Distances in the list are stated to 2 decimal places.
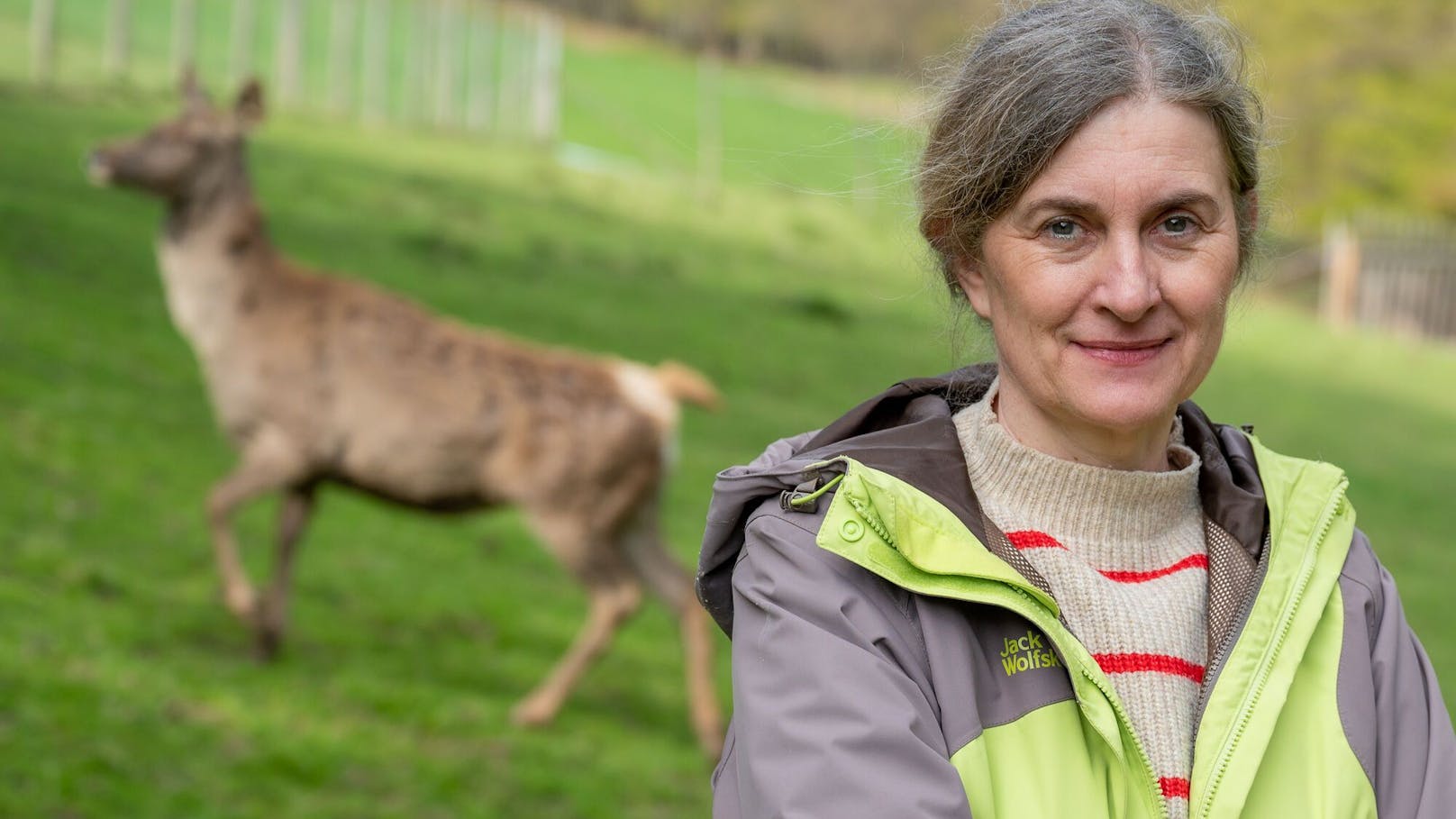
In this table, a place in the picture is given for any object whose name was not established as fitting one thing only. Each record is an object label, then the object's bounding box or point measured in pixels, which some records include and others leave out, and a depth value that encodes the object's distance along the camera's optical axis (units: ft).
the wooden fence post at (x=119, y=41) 60.18
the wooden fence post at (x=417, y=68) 73.46
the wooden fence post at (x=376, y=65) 70.44
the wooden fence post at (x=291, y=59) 66.08
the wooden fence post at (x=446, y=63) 75.05
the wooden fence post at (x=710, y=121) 80.86
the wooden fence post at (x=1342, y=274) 90.17
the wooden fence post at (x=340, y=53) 69.62
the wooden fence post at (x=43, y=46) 57.11
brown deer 24.40
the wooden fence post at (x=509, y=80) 79.51
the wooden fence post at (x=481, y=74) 77.56
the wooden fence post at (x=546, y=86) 82.28
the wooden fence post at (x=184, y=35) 62.85
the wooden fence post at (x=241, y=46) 63.82
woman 6.23
